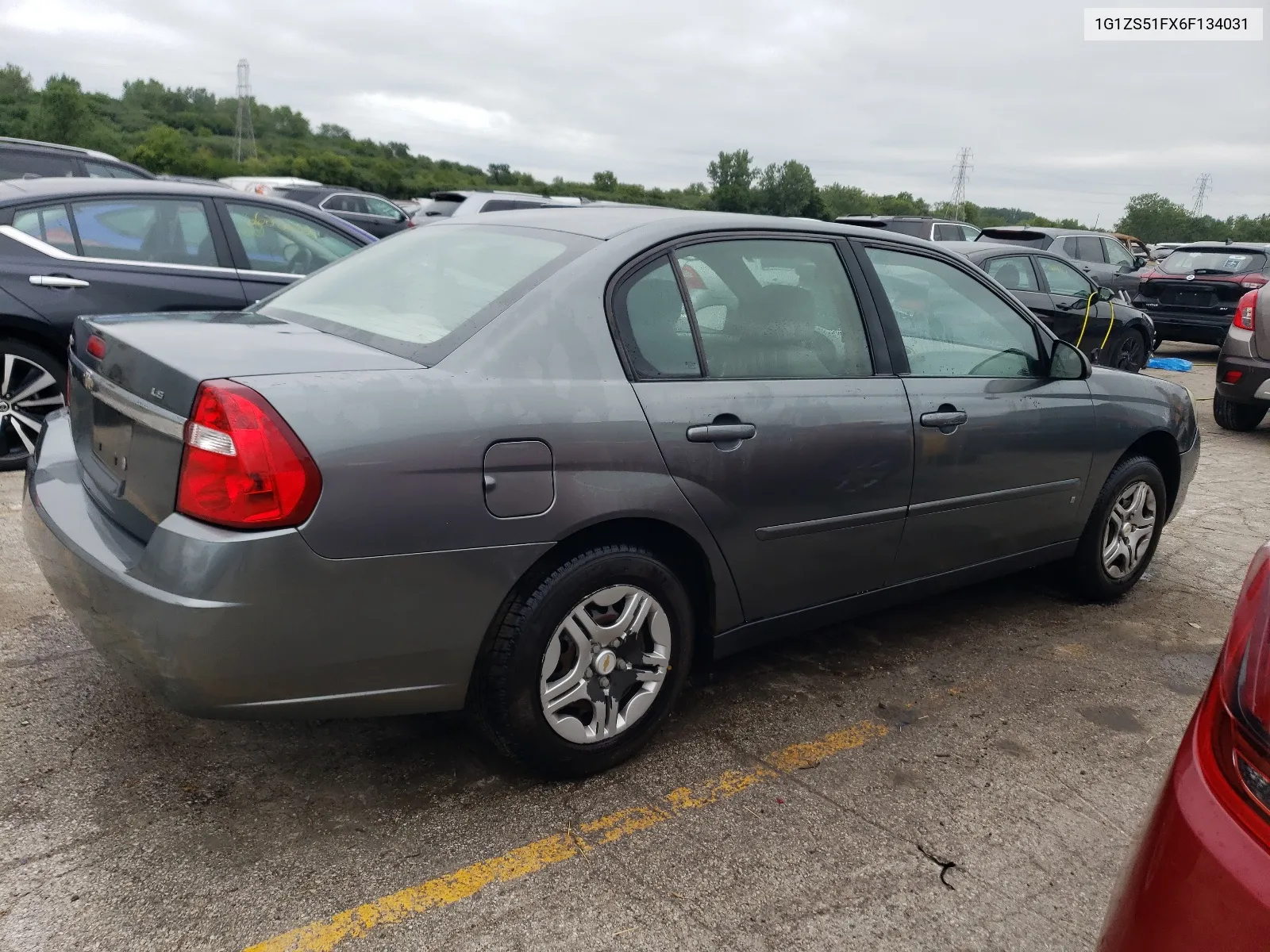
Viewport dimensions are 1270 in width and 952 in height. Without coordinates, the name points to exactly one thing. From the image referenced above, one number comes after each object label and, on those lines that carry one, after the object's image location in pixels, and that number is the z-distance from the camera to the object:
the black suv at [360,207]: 18.80
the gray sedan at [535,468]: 2.25
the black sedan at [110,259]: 5.09
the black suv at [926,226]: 14.98
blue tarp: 13.07
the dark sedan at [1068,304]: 9.92
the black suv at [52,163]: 9.78
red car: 1.30
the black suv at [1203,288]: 13.49
